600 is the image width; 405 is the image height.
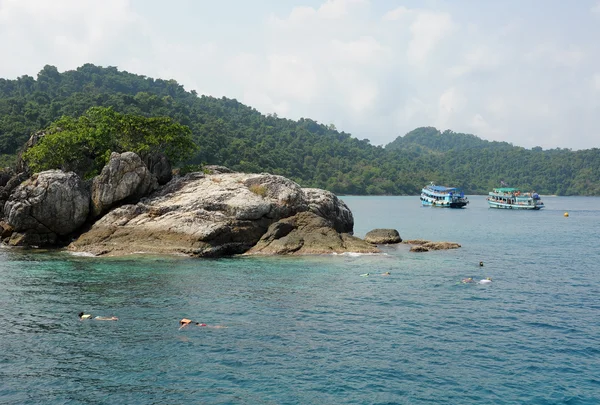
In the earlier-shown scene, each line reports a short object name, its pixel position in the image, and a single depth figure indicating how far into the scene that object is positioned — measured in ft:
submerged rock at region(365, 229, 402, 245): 178.29
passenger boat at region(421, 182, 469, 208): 474.90
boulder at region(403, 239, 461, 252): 161.27
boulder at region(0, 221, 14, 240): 164.04
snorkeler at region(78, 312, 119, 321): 81.92
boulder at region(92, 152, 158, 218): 157.99
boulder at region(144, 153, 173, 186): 177.37
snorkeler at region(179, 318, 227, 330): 79.10
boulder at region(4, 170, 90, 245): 152.35
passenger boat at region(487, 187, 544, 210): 453.99
